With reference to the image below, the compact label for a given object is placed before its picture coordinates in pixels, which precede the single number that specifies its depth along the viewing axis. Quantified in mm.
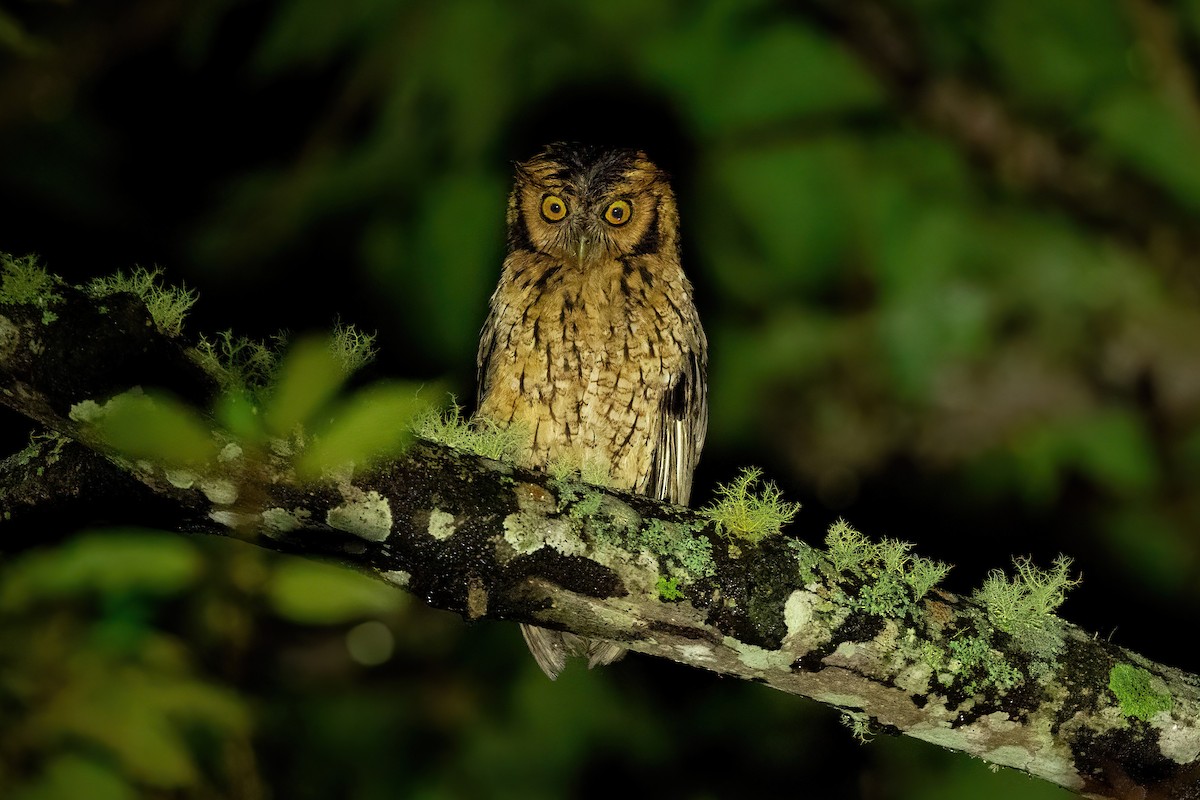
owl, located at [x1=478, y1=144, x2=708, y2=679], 6827
